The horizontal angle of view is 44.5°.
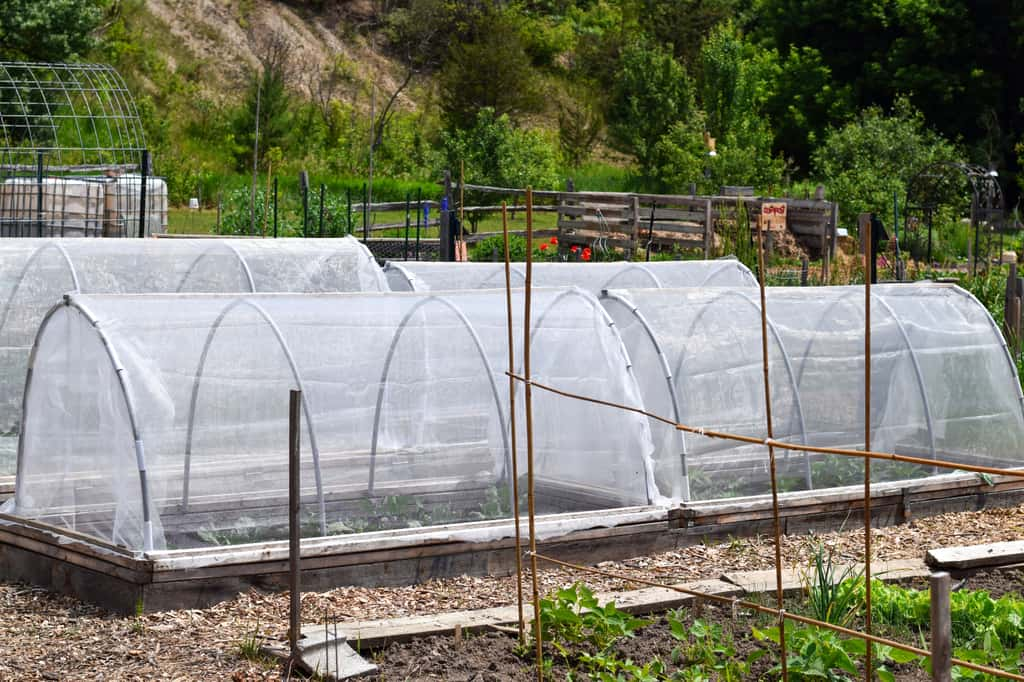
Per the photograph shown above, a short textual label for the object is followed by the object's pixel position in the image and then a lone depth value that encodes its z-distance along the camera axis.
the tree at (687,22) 44.25
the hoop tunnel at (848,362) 7.93
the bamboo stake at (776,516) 4.31
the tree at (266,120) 34.22
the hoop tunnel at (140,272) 8.28
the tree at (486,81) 38.31
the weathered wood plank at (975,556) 6.19
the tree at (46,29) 28.98
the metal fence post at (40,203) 12.84
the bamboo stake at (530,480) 4.86
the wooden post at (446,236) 16.09
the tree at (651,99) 34.50
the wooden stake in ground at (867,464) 4.14
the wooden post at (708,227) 20.98
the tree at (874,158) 25.19
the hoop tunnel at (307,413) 6.32
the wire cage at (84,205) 13.39
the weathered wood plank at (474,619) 5.25
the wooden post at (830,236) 20.59
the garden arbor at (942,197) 23.80
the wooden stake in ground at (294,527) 4.94
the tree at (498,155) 27.83
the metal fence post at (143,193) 12.66
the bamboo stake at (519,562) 5.13
